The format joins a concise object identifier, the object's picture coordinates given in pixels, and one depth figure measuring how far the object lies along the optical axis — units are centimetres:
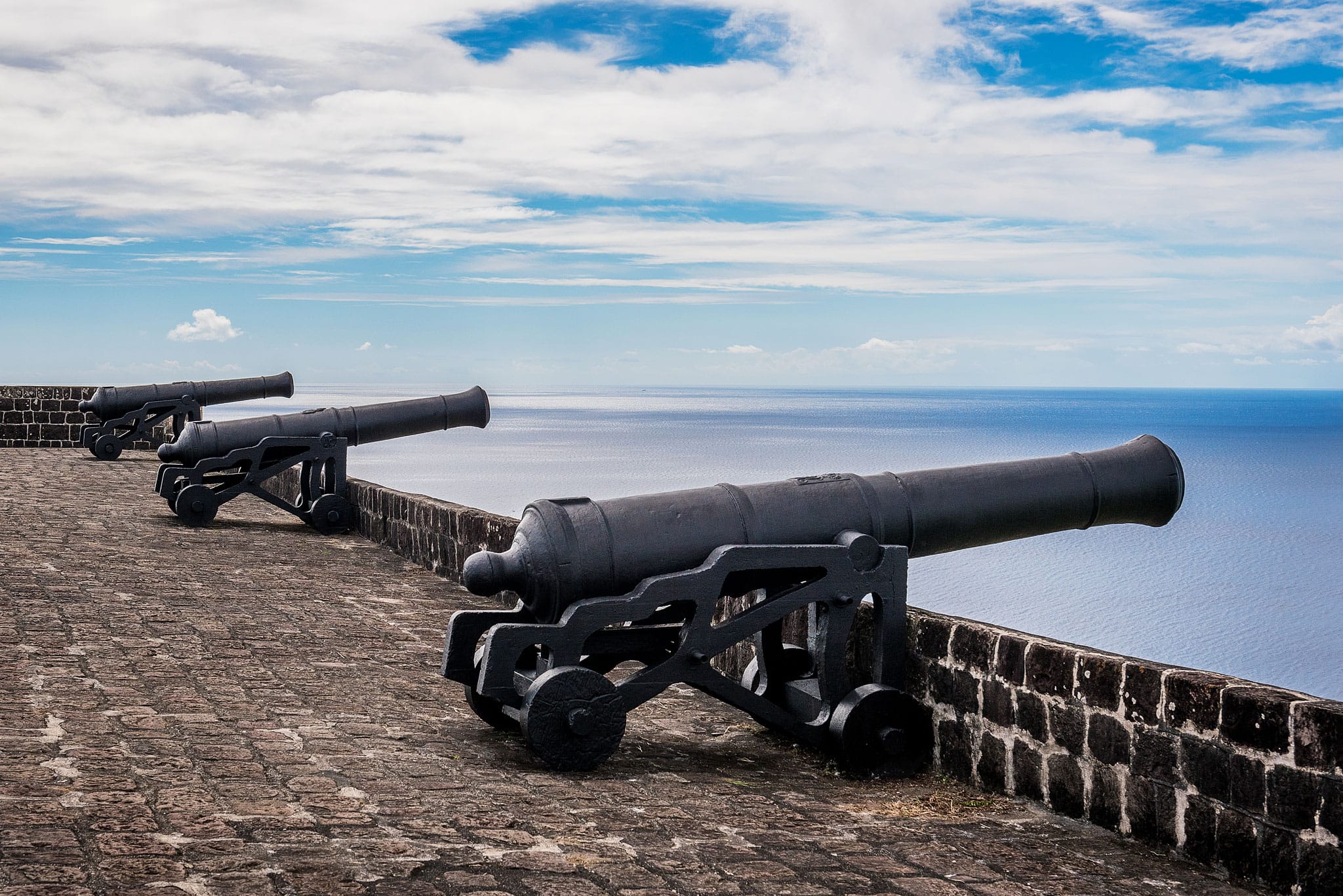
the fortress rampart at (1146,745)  395
